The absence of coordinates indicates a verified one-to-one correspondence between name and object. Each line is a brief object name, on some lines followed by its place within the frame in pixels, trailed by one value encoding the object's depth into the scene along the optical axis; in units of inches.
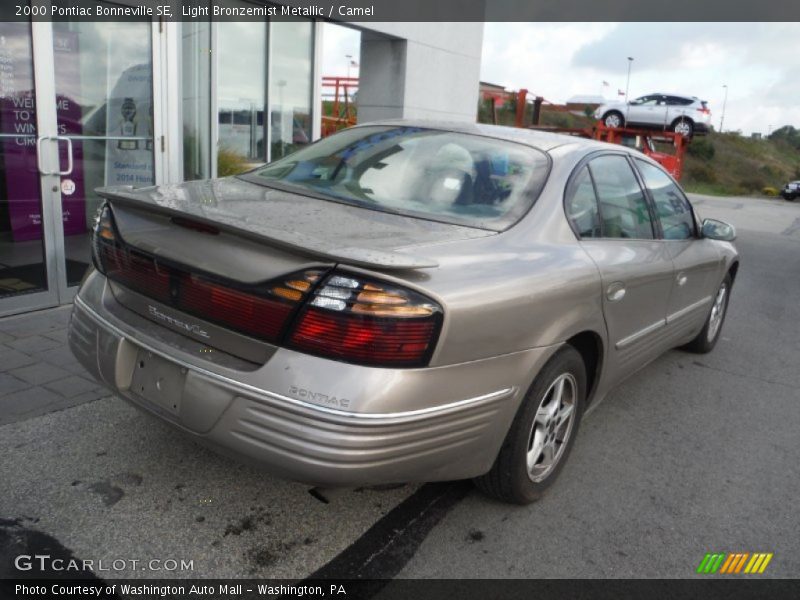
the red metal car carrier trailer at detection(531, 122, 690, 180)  757.3
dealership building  202.1
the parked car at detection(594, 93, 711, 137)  787.4
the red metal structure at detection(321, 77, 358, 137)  588.1
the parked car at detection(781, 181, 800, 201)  1385.3
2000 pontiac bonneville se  85.6
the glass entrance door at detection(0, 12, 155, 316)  199.5
